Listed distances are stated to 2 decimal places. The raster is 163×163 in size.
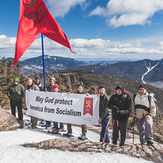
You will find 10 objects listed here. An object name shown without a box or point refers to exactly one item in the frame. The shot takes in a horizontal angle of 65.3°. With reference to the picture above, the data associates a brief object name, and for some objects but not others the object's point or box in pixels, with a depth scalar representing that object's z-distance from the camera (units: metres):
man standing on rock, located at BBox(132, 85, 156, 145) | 5.34
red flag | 7.13
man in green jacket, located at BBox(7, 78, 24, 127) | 7.63
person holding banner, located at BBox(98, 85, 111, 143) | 6.04
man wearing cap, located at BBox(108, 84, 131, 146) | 5.39
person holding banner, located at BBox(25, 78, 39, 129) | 7.58
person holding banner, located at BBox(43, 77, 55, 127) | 7.41
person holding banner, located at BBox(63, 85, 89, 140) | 6.76
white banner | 6.64
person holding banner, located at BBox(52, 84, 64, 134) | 7.35
